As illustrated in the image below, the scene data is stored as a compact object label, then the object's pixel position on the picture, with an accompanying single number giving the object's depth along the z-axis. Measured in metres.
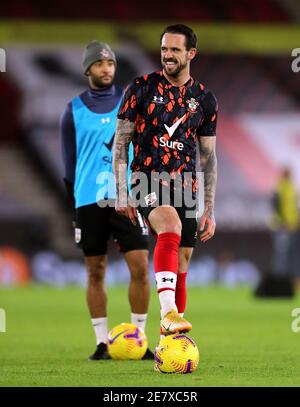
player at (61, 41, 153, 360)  16.56
